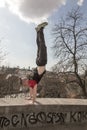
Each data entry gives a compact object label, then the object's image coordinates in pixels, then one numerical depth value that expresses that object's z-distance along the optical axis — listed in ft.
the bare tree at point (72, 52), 27.66
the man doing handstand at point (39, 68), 10.28
